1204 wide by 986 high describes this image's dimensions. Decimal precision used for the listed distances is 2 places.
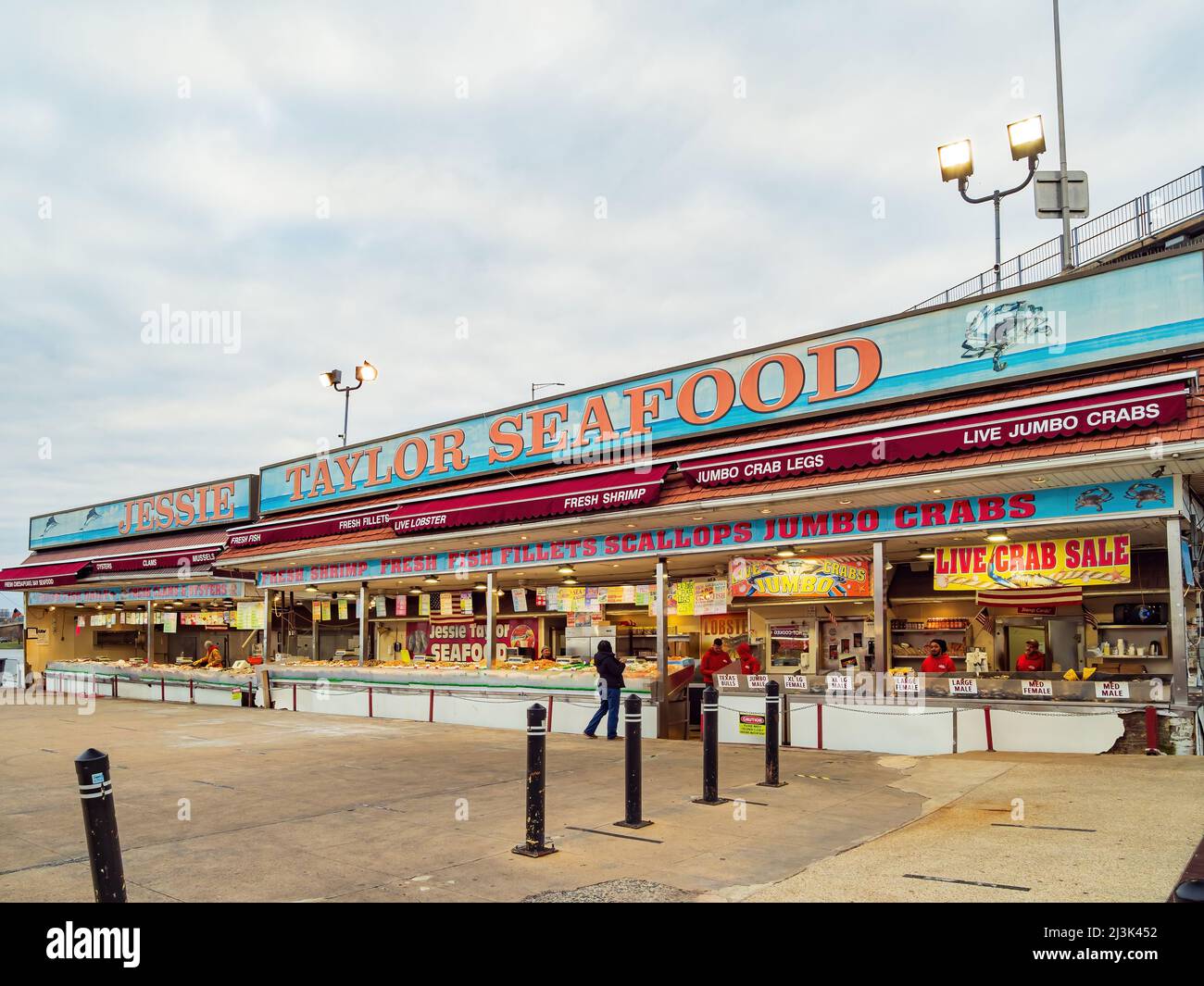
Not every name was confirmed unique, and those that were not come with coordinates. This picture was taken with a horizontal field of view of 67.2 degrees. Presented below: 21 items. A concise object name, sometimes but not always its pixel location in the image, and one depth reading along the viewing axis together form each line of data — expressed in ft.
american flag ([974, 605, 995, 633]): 55.83
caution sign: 50.08
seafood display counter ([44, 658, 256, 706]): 84.12
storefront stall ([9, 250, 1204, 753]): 38.50
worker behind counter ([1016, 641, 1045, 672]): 48.85
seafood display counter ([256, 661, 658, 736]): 57.62
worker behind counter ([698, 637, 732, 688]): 55.36
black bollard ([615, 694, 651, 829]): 28.02
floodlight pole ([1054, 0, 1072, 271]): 48.14
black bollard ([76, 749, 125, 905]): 17.99
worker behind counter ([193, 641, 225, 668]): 97.66
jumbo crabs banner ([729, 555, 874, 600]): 48.11
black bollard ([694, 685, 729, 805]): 31.60
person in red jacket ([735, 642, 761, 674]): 54.49
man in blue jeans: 50.93
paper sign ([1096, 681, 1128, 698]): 38.50
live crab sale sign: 39.70
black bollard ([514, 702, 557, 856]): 24.85
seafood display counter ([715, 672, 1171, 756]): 38.83
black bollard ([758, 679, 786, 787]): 34.40
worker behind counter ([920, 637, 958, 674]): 49.21
